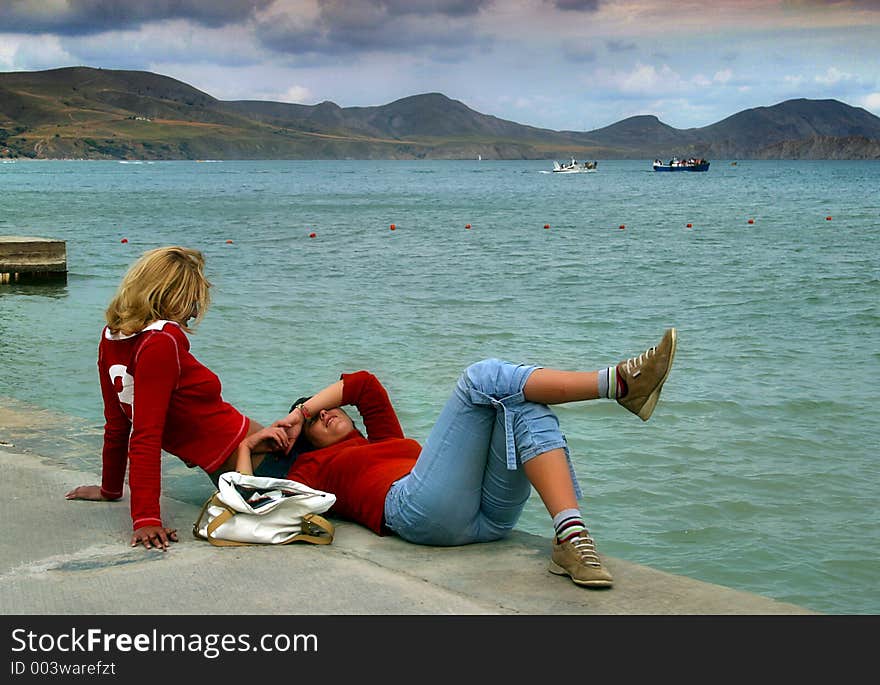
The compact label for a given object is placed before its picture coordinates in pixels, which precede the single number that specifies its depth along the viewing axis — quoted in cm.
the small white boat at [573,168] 14773
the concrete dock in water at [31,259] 1739
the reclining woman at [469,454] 387
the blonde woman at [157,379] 420
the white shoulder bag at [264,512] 423
